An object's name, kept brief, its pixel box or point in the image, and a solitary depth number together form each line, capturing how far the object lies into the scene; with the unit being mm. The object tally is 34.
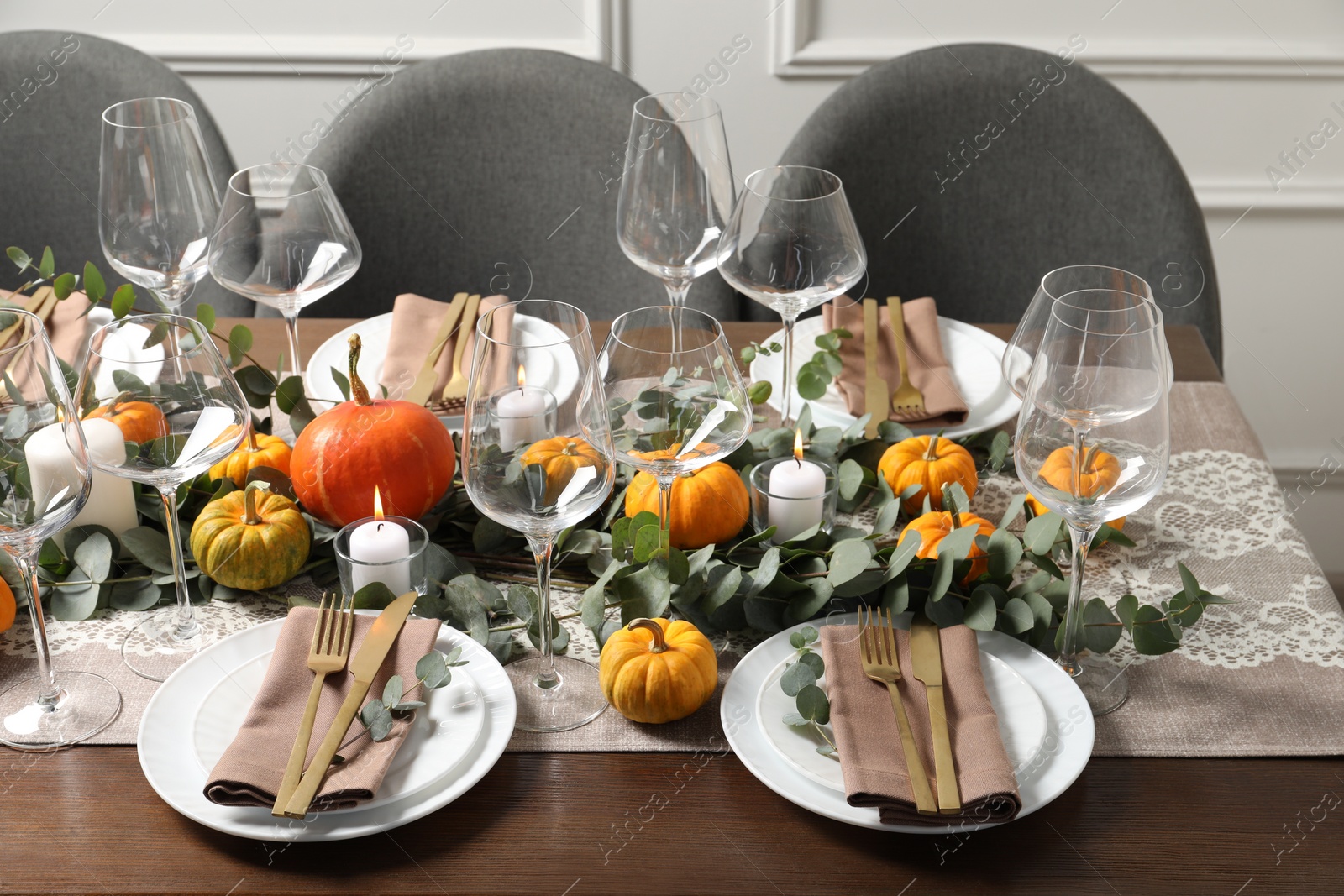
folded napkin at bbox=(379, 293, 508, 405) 1312
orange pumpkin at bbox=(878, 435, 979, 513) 1107
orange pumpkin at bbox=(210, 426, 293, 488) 1089
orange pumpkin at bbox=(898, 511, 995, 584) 974
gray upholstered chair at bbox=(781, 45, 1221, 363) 1761
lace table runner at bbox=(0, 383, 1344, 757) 861
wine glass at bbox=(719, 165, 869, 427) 1157
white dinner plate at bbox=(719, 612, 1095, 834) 771
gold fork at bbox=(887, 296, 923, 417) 1264
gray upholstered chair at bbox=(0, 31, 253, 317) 1842
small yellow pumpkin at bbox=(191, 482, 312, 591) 986
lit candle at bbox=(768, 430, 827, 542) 1041
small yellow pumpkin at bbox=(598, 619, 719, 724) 843
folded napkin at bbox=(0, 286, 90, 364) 1338
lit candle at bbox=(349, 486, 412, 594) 949
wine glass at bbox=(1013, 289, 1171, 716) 818
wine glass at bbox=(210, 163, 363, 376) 1165
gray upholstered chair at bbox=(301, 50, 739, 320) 1830
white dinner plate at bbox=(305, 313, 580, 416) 756
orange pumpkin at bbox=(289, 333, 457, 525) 1019
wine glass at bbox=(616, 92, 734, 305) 1218
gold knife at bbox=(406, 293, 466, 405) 1263
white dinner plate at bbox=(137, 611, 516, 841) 755
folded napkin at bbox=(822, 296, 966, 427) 1253
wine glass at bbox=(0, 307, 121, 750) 767
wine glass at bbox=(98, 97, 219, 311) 1204
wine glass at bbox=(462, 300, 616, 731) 778
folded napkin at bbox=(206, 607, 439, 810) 751
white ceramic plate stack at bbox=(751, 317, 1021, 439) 1267
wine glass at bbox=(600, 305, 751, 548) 820
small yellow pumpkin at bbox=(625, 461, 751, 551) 1013
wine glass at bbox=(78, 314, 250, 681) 856
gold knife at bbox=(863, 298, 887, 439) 1250
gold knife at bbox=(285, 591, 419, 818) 745
